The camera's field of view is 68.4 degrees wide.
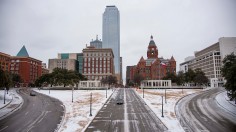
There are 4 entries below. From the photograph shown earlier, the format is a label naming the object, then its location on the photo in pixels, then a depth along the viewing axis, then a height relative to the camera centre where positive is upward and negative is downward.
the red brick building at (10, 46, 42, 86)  152.75 +8.97
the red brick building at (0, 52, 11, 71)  135.38 +13.46
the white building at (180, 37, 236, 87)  142.88 +18.21
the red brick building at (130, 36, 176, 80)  137.62 +8.65
